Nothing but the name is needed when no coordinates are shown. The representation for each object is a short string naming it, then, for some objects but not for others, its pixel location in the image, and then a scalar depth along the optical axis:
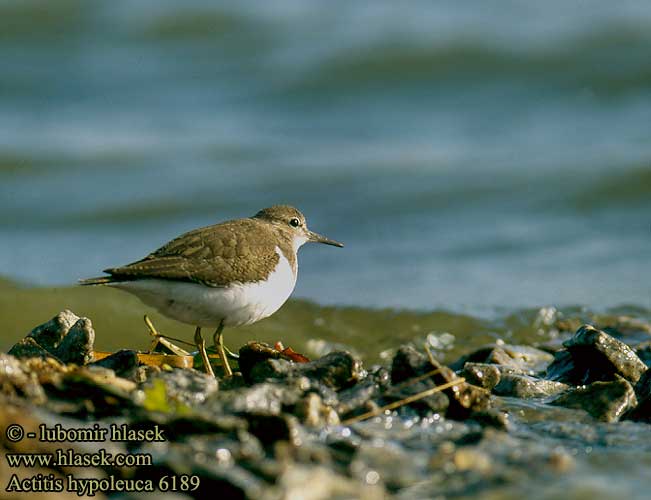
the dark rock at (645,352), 13.23
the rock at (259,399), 7.83
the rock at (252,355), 10.13
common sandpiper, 10.59
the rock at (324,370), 9.14
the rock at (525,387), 10.65
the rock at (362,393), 8.66
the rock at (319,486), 6.30
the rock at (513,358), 12.89
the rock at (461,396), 8.83
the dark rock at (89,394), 7.75
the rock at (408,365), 9.05
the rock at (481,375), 10.58
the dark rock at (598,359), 11.18
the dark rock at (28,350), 9.69
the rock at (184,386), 8.24
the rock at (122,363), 9.12
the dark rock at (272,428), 7.26
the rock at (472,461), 7.16
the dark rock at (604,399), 9.53
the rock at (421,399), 8.75
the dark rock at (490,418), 8.71
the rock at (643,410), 9.48
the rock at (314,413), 8.03
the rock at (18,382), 7.62
